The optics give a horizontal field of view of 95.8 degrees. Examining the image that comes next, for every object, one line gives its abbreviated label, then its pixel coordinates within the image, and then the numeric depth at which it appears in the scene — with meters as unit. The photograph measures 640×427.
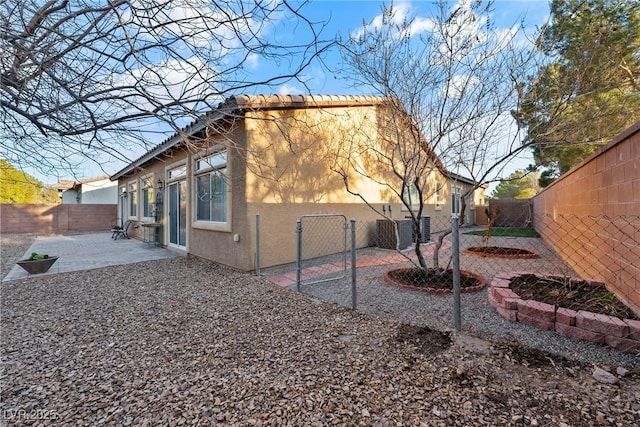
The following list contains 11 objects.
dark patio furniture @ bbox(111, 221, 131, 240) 13.58
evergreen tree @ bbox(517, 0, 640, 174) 3.98
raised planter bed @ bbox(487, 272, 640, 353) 2.59
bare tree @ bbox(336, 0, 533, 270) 4.25
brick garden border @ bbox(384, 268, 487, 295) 4.48
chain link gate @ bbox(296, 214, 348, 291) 5.89
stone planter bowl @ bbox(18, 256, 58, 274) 6.11
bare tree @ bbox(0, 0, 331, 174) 2.81
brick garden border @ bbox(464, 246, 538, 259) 7.13
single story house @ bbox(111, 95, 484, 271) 6.19
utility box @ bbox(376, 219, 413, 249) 8.60
